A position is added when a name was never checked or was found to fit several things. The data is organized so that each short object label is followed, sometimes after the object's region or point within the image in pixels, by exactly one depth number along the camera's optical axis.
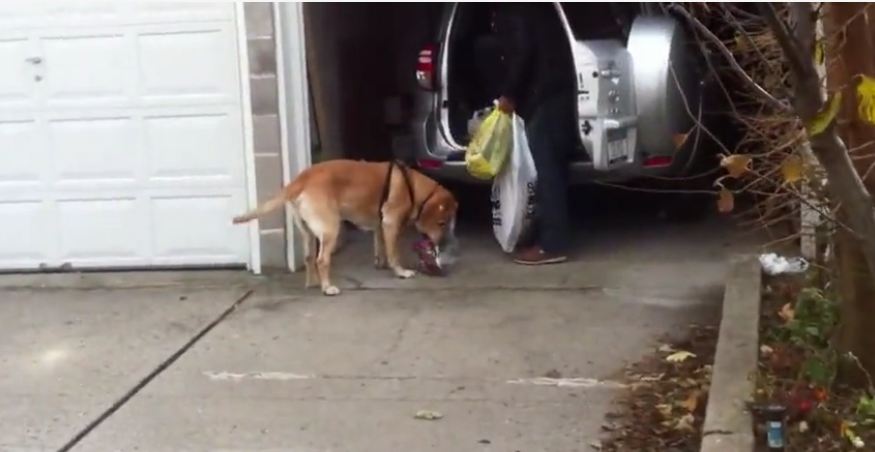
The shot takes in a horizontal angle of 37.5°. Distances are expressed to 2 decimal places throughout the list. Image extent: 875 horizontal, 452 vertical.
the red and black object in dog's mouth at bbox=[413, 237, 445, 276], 7.96
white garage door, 8.09
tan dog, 7.53
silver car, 7.73
